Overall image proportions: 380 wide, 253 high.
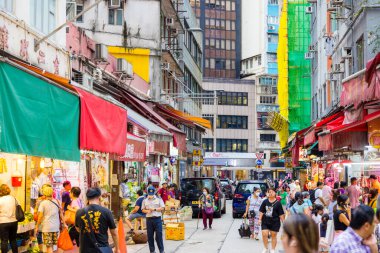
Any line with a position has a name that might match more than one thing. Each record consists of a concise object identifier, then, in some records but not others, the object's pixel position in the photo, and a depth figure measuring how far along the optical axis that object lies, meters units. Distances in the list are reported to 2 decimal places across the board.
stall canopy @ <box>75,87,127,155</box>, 12.85
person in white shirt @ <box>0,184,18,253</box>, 13.96
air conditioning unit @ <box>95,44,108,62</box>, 25.52
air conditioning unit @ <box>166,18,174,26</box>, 42.92
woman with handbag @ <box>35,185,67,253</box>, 14.07
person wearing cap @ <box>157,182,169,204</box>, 29.56
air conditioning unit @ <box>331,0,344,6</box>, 28.75
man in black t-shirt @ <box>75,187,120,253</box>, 9.78
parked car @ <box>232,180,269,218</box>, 34.06
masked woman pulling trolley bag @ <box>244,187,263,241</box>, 22.23
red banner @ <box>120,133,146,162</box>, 19.96
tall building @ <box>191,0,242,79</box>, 123.69
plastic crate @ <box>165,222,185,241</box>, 22.30
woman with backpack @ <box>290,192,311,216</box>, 17.70
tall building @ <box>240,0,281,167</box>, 106.31
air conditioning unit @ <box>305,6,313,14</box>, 48.37
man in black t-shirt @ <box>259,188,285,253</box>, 17.11
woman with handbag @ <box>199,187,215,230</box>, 26.72
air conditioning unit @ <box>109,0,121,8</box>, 31.50
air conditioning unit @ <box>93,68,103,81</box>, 25.38
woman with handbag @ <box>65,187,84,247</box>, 15.78
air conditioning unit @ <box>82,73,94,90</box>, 22.24
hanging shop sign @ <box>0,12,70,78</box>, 14.57
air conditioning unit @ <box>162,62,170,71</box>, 40.75
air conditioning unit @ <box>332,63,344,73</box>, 30.61
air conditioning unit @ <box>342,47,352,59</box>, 27.83
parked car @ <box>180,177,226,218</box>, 33.19
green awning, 9.38
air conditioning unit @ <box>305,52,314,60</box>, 48.64
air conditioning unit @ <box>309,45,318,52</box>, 46.71
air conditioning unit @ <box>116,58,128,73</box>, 29.27
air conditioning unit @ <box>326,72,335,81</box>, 34.97
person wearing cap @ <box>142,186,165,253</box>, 16.91
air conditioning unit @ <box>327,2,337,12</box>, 29.79
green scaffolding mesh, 56.97
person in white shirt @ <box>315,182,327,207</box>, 20.90
